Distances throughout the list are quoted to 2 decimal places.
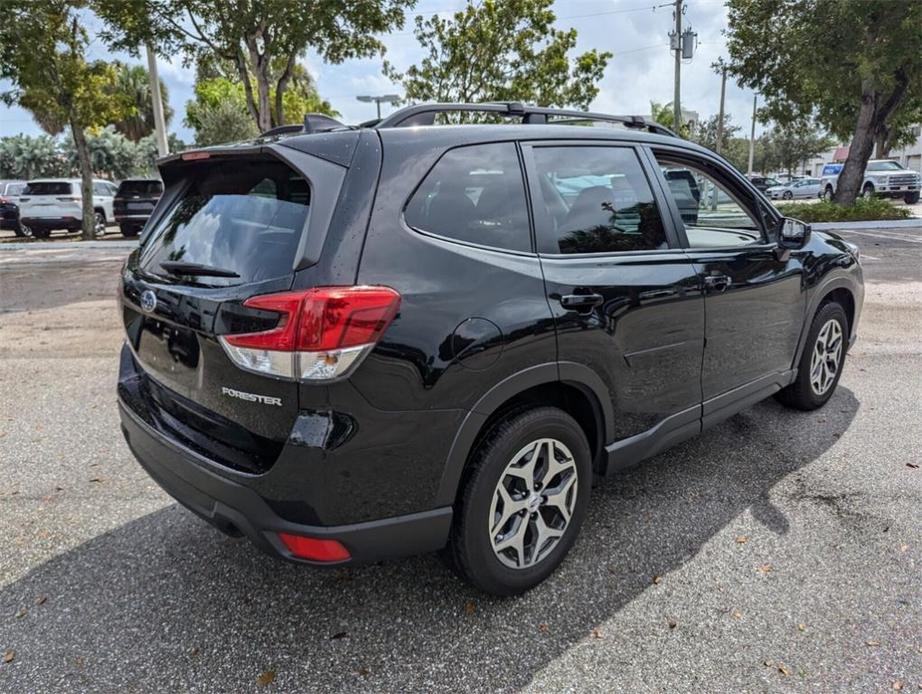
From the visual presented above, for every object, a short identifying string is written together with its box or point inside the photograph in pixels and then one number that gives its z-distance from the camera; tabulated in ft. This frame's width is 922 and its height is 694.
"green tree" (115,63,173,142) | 136.56
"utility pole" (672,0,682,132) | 84.89
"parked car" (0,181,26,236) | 65.51
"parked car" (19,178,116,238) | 62.90
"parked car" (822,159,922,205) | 95.66
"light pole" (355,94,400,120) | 70.80
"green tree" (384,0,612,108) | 65.98
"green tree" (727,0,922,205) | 47.96
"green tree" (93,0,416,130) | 44.57
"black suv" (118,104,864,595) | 6.66
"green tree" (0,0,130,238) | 51.11
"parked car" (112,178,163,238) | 61.00
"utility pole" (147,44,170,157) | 57.31
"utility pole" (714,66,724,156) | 126.43
